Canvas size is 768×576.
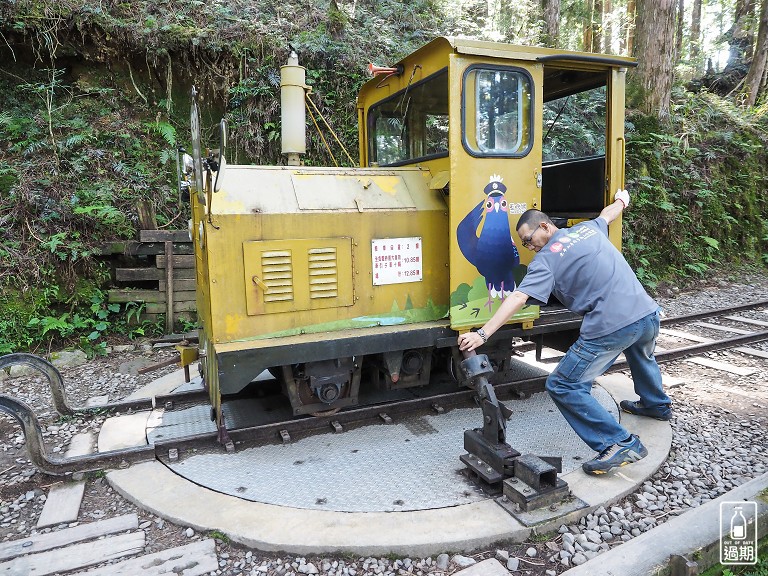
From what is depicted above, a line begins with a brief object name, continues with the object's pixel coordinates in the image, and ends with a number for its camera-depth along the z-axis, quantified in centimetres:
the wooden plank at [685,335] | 652
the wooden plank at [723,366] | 536
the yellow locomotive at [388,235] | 357
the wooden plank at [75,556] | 266
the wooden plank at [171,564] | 262
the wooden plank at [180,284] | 680
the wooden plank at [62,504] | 307
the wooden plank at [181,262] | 677
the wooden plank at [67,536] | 281
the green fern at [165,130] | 842
